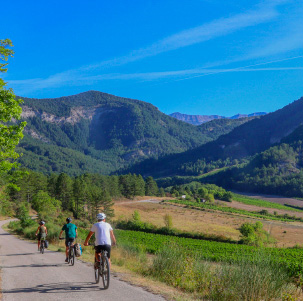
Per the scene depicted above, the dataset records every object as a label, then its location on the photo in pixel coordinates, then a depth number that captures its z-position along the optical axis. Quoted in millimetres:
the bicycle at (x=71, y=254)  12491
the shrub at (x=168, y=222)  63938
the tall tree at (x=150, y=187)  137875
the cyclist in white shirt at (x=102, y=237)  8648
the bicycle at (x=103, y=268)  8336
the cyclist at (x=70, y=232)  12797
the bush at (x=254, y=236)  53844
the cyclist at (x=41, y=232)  16889
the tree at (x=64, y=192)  79750
